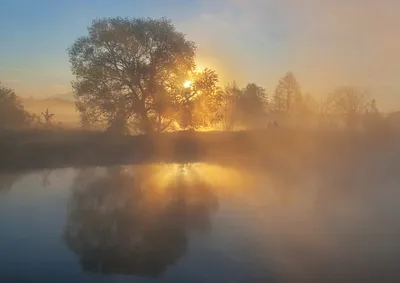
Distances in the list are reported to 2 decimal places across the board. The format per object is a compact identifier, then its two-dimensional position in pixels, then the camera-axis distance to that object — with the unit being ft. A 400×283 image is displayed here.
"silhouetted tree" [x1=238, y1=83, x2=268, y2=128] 231.50
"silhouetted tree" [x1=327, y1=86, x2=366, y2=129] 187.17
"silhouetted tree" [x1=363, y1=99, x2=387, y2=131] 164.14
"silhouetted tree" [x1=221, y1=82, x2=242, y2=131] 212.23
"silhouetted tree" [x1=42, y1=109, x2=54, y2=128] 143.50
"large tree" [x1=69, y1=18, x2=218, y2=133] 133.59
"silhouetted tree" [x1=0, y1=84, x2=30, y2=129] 164.85
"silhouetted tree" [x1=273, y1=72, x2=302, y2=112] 221.66
